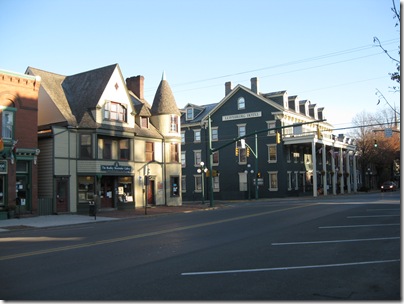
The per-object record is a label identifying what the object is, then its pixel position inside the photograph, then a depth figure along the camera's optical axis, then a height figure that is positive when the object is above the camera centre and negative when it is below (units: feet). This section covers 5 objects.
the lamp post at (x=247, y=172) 172.82 +5.28
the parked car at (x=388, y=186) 210.38 -2.31
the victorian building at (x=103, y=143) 95.20 +11.23
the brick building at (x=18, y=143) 81.82 +9.37
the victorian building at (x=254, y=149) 171.94 +15.21
